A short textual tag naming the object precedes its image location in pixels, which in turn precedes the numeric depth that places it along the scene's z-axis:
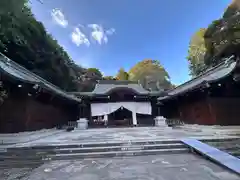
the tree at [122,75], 24.09
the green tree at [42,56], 10.85
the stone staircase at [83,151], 3.10
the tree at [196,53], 16.33
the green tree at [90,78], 19.21
